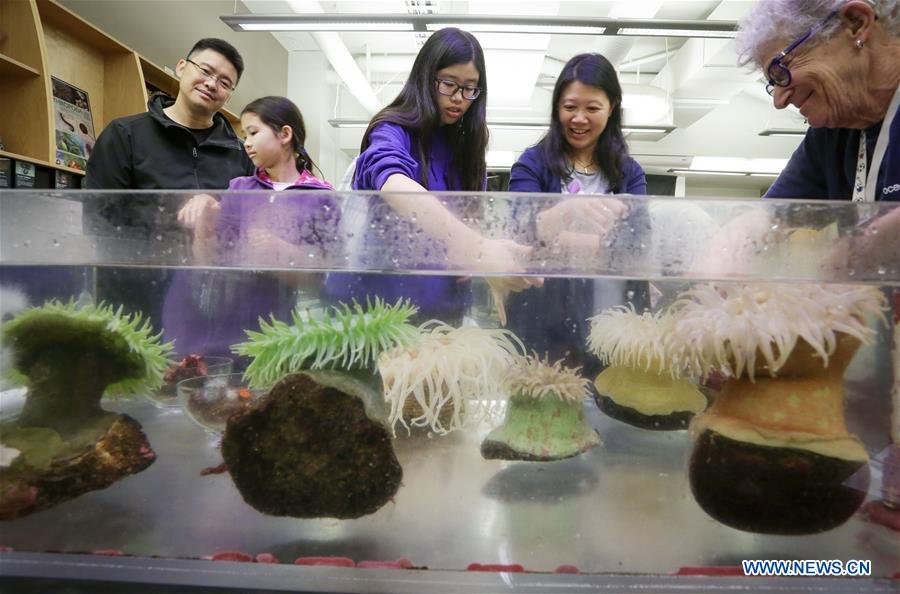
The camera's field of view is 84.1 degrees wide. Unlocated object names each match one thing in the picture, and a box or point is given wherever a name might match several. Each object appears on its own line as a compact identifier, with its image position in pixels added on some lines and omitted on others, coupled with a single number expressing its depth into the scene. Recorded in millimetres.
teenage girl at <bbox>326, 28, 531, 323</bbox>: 684
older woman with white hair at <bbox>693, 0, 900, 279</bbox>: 862
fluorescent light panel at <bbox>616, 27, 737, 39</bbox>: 3230
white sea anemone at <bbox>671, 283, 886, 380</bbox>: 664
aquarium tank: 657
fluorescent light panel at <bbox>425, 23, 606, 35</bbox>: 3170
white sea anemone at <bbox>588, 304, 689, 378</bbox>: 741
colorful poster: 2506
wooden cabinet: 2217
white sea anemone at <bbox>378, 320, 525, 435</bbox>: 736
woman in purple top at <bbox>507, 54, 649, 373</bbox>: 1441
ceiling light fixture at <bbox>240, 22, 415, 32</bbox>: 3242
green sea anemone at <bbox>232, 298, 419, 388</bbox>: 696
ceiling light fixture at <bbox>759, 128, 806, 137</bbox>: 5879
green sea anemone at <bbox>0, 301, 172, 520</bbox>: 702
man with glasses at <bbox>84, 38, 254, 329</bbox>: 1648
